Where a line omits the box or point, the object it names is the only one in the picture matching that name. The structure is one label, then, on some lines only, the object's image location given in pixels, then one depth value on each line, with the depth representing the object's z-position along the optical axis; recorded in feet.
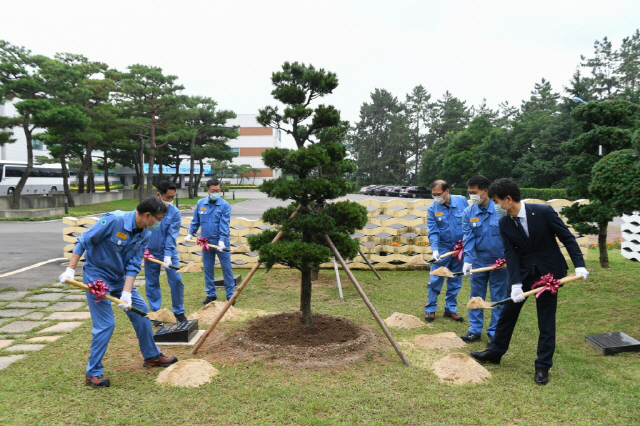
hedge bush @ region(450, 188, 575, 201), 93.57
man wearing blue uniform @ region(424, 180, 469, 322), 19.31
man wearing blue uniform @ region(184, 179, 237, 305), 21.45
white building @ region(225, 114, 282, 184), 212.02
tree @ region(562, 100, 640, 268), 24.09
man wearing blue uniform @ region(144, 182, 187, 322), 18.52
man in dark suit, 12.52
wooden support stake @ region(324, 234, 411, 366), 13.84
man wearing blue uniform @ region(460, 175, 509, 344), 16.47
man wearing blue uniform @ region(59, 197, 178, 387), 12.09
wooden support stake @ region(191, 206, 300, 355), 14.20
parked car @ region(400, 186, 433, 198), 140.26
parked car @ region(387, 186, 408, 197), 149.25
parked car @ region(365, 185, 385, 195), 165.60
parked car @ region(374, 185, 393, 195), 156.97
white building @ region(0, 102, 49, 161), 127.24
